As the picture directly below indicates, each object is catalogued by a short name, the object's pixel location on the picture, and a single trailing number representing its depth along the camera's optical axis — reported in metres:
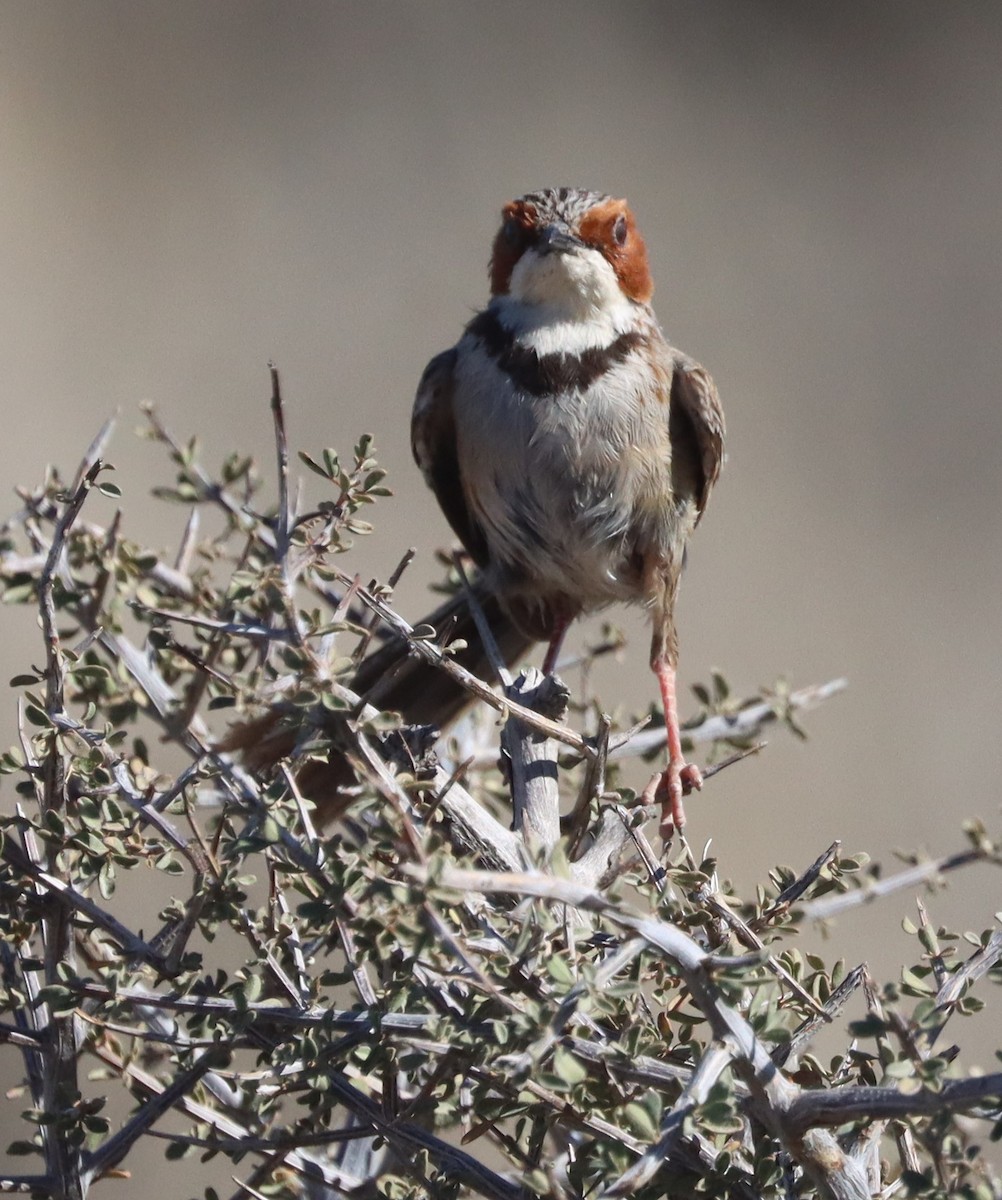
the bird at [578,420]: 6.95
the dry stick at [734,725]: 5.82
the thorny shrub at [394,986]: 3.17
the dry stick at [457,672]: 4.14
